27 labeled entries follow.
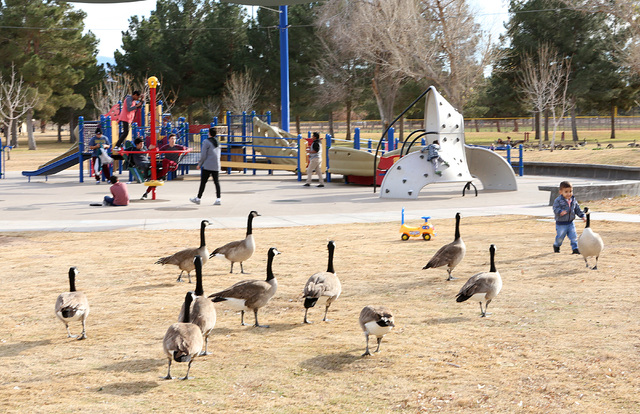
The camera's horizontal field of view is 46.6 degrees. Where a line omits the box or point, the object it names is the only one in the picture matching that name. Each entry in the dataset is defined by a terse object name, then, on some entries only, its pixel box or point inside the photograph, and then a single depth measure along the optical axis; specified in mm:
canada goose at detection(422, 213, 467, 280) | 9977
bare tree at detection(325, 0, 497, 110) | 51688
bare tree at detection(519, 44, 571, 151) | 55531
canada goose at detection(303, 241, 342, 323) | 7633
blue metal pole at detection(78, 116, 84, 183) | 28484
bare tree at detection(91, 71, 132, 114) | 59738
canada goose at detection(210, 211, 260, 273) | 10383
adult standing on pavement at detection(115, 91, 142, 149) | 28203
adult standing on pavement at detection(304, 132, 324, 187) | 25047
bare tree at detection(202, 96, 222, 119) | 72375
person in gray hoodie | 19969
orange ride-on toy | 13875
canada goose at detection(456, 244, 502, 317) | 8109
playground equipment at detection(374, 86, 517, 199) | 21969
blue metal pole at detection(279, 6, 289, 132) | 33938
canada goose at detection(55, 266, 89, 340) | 7340
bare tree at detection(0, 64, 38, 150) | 60719
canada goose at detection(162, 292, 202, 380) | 5996
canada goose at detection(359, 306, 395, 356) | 6668
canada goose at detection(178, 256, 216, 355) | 6867
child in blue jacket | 11961
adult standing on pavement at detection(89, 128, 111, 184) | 27234
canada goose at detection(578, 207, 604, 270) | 10648
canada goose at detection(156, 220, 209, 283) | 9891
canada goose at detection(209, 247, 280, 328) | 7812
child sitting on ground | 19938
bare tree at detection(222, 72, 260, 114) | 64062
